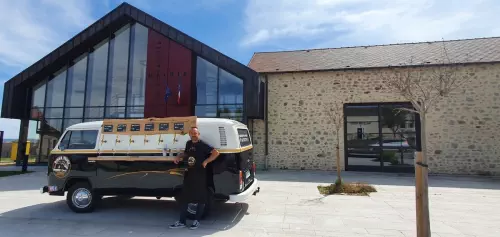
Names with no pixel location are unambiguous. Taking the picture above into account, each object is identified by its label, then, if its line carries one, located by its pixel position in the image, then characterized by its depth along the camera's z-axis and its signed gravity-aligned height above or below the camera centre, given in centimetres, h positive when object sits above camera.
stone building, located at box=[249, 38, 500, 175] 1142 +106
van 497 -50
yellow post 1310 -79
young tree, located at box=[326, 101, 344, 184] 1234 +140
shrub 757 -149
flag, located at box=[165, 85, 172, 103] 1262 +208
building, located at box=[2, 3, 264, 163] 1241 +275
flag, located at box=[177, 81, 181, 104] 1245 +197
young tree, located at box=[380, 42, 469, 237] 332 -45
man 464 -70
